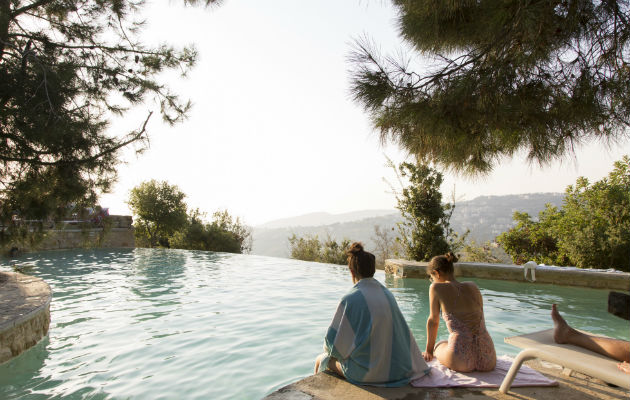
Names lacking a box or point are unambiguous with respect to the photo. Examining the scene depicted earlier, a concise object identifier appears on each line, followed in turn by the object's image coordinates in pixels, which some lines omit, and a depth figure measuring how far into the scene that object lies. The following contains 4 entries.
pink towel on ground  2.66
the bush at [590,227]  8.40
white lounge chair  2.11
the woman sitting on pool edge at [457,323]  2.92
